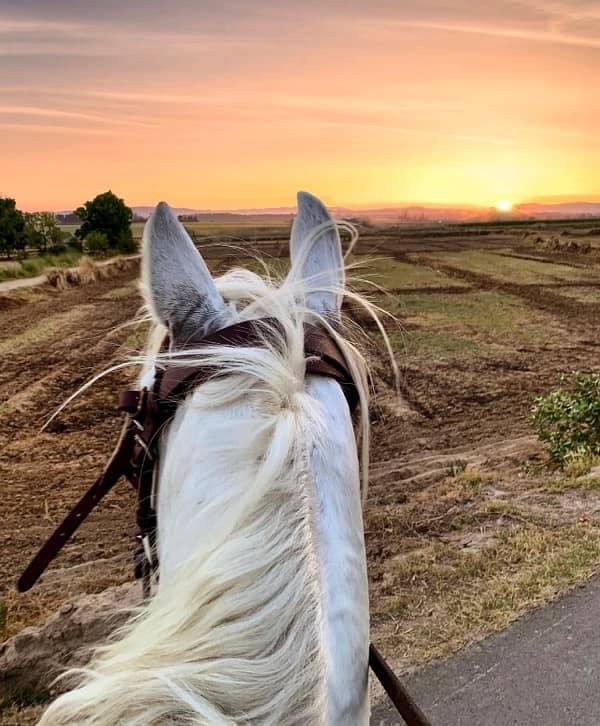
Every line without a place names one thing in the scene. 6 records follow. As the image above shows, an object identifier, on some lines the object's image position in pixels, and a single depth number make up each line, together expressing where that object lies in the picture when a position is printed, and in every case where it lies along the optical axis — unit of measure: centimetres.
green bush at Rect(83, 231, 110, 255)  4353
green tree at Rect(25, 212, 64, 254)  4088
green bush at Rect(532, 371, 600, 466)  654
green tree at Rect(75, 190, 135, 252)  4616
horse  87
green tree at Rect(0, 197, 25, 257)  3884
